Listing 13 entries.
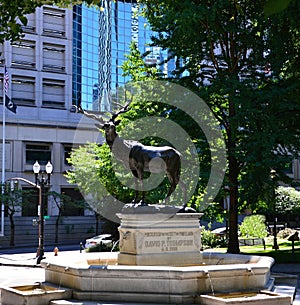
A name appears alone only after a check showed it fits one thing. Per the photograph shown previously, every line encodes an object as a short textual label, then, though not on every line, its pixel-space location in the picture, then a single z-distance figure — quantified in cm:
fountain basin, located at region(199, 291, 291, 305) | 1141
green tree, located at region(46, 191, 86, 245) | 5159
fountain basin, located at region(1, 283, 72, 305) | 1240
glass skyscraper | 6375
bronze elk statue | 1527
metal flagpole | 4822
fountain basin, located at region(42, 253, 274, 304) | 1239
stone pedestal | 1478
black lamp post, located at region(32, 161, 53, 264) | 3002
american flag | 4418
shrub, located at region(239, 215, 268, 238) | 4288
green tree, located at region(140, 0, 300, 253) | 2309
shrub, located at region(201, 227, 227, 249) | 3669
